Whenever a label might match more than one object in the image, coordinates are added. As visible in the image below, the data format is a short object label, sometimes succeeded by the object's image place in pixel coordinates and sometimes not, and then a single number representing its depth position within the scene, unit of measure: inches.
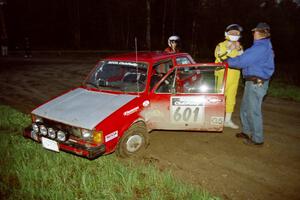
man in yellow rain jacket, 213.9
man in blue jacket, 180.1
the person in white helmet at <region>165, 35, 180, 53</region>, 276.1
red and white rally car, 162.1
